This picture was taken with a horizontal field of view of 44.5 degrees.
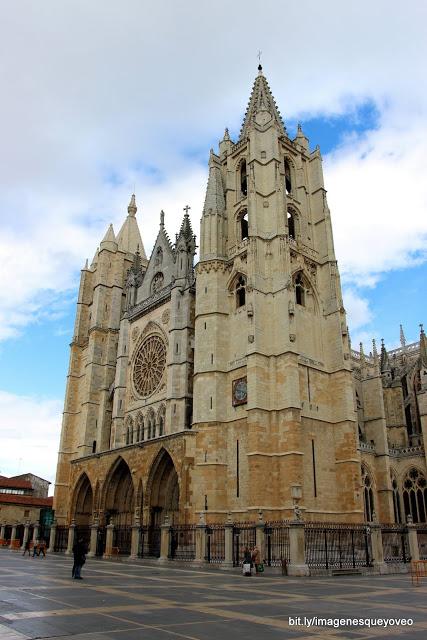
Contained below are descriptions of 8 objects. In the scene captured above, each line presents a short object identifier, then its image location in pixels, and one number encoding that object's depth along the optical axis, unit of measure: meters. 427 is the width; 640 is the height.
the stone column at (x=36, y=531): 33.91
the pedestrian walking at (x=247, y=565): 17.23
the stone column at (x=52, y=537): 35.41
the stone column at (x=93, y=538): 29.88
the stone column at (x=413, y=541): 22.27
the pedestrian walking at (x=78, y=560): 14.90
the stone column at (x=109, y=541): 28.64
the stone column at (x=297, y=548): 17.89
